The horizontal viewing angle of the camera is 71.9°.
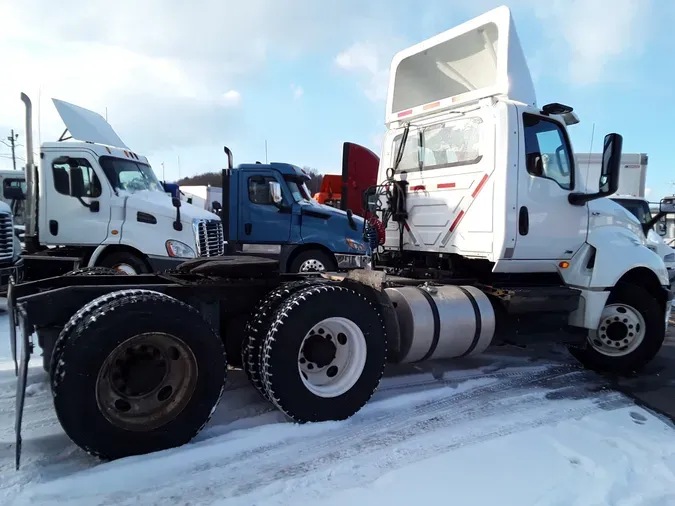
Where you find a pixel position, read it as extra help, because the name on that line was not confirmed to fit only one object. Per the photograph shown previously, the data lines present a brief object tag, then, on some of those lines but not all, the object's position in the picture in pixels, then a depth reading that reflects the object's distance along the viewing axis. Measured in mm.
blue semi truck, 10172
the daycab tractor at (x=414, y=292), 3043
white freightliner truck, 7844
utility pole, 31994
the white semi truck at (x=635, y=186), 10062
